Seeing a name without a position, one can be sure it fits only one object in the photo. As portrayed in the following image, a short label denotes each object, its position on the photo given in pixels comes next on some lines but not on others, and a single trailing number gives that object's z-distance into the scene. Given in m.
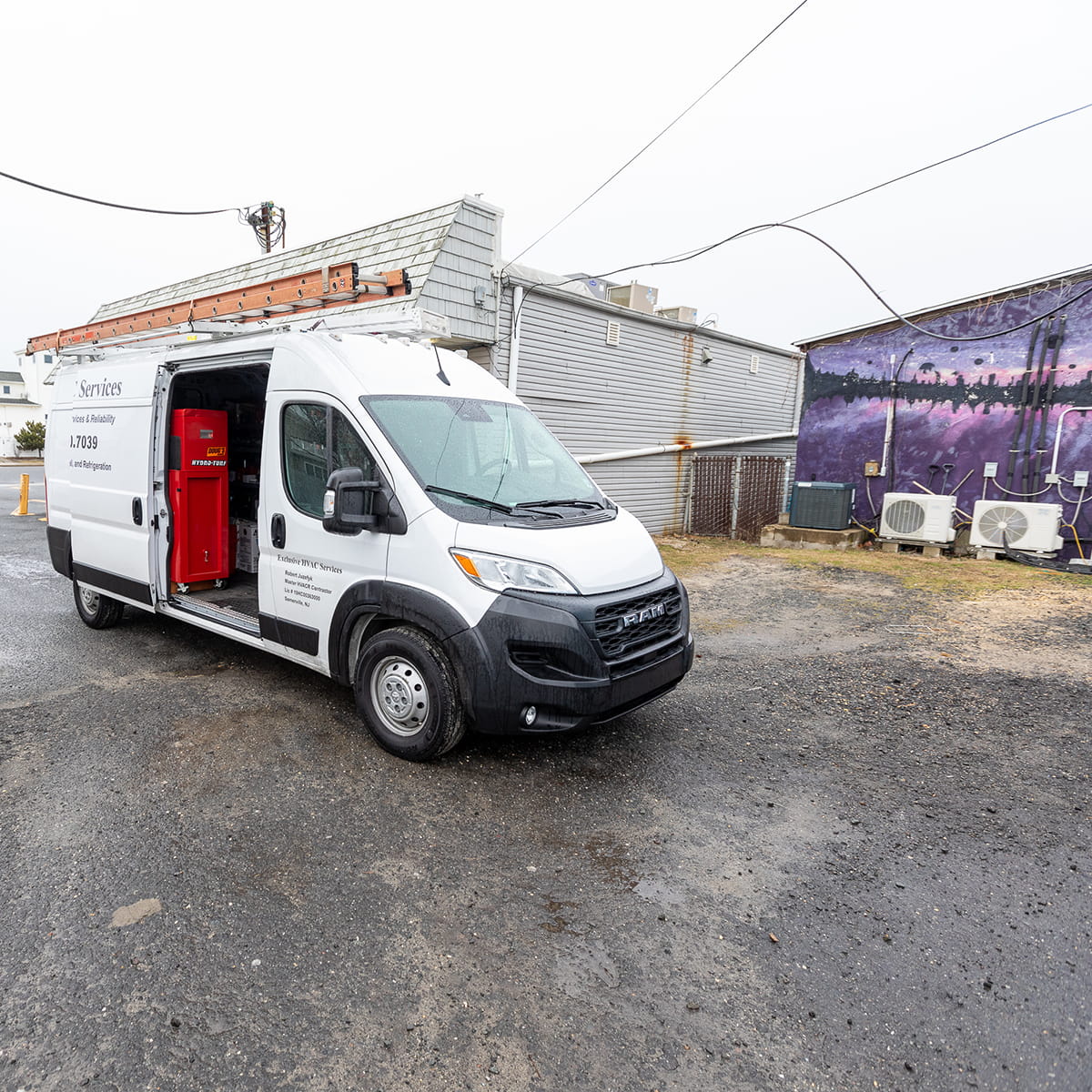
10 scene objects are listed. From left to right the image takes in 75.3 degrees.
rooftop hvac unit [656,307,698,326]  16.44
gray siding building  10.01
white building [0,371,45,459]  41.66
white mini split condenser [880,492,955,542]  11.77
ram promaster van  3.54
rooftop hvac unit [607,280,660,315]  14.89
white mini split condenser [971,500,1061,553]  11.02
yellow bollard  14.62
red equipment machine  5.36
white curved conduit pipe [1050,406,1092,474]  11.38
